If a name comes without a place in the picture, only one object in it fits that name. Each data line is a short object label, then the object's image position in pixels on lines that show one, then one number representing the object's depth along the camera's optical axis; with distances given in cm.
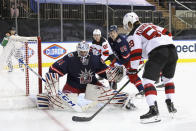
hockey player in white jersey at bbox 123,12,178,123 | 511
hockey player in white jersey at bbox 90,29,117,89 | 1015
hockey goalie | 592
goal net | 718
